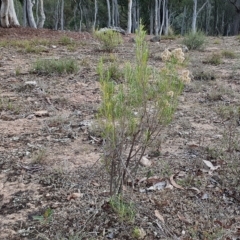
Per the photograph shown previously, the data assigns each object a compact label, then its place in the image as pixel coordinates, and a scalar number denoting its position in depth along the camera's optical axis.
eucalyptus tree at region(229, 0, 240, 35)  20.08
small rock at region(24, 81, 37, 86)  4.94
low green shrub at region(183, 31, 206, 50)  8.86
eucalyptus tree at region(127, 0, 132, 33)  16.12
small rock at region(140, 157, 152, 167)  2.83
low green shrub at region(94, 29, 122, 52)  7.80
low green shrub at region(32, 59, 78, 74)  5.63
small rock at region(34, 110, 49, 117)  3.95
